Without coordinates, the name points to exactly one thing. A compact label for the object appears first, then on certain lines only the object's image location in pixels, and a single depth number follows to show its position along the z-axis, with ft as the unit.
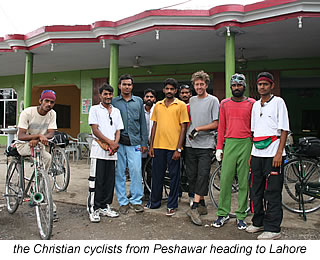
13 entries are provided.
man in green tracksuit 10.61
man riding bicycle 10.90
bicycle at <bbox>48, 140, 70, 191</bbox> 16.07
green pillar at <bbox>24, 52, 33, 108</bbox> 27.20
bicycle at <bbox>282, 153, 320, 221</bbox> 11.64
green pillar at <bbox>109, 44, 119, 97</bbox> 23.09
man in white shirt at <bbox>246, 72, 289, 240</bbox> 9.68
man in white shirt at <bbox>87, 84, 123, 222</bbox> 11.48
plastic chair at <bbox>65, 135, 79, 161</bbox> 28.37
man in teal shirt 12.46
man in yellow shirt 12.14
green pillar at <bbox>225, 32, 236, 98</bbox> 19.35
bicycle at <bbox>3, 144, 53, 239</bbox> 9.44
